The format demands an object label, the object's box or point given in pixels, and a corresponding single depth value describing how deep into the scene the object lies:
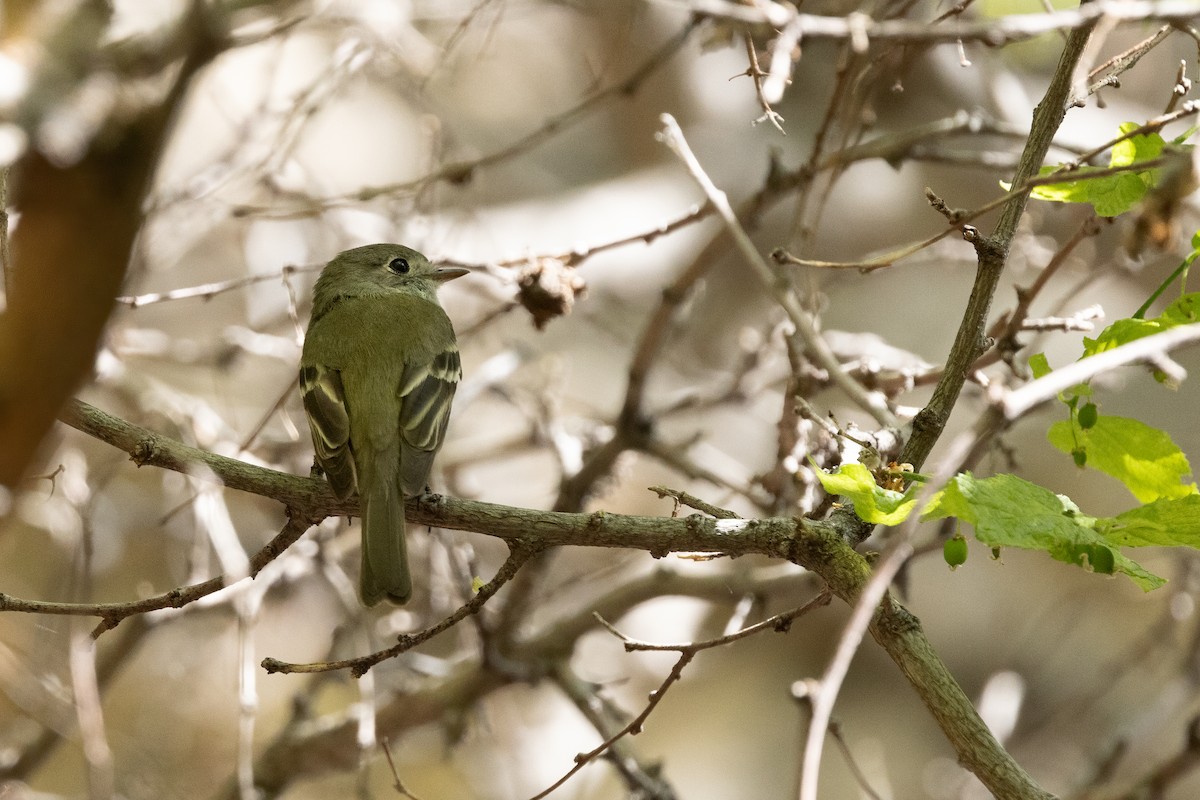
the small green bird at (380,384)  6.75
